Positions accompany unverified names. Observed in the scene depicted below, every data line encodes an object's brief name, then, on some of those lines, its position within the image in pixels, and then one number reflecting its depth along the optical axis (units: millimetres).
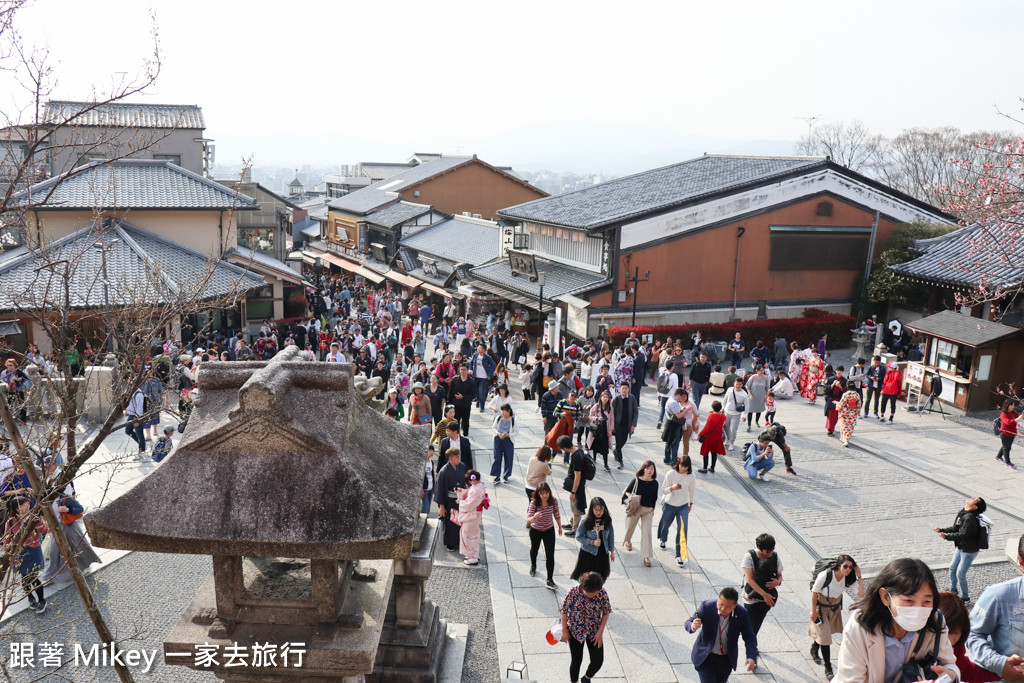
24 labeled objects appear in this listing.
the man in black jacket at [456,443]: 10594
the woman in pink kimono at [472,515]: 9445
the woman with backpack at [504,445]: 12031
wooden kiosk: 17531
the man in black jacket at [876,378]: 17469
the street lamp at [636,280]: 23969
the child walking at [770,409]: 15852
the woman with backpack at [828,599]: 7398
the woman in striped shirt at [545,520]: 8875
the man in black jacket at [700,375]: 16531
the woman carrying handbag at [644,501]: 9484
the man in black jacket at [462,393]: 14273
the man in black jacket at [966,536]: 8695
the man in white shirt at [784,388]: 18281
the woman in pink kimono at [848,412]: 15094
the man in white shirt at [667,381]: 15836
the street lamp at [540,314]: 24300
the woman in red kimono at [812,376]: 19156
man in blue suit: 6426
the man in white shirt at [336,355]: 16219
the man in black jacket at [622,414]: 13227
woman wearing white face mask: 4145
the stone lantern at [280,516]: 4344
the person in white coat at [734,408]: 14062
